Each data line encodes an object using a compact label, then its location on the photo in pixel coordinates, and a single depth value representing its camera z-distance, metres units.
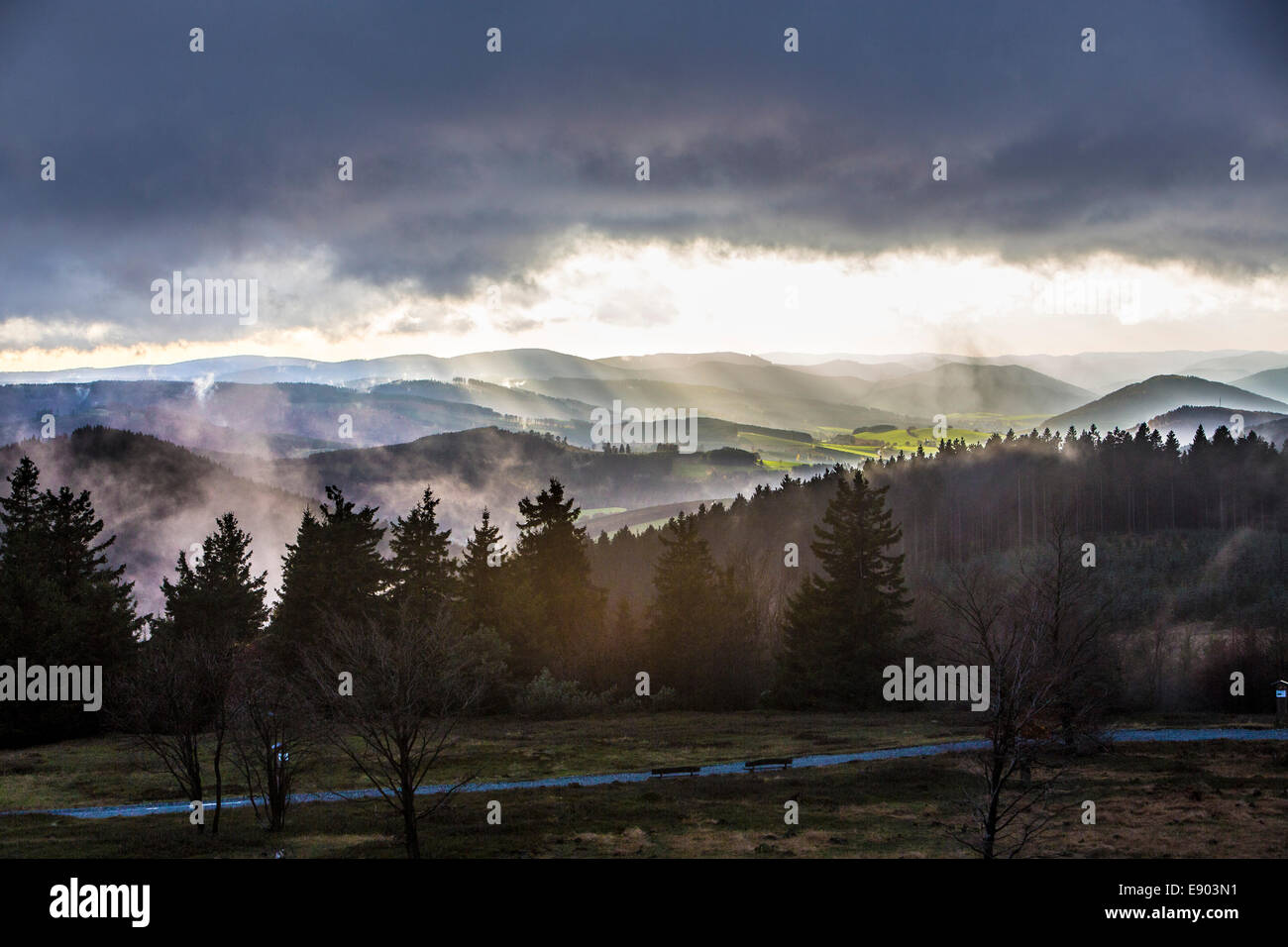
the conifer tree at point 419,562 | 79.56
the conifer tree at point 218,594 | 76.19
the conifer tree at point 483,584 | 80.94
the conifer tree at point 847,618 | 74.75
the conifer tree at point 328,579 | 75.19
